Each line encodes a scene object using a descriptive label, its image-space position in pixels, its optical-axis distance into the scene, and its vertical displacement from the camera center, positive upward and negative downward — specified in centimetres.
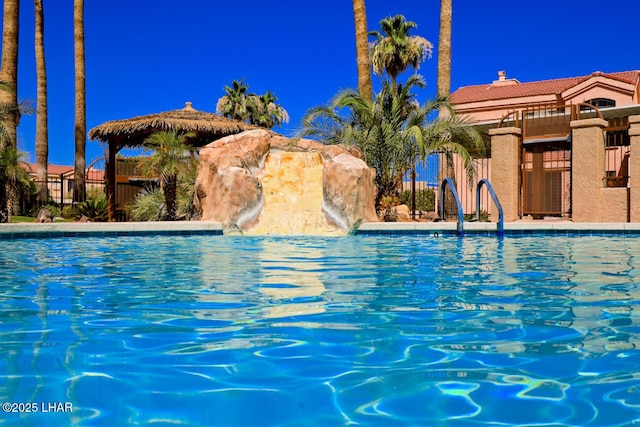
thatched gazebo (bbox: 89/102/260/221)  1881 +260
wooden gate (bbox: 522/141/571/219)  1658 +78
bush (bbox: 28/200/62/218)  1980 -4
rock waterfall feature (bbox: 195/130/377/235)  1270 +51
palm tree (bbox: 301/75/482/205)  1541 +213
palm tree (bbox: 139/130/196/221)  1511 +122
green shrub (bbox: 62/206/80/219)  1811 -12
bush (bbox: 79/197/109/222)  1777 -3
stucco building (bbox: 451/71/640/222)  1488 +112
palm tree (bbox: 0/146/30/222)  1475 +95
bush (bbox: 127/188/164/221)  1659 +6
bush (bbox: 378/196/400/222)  1523 +0
